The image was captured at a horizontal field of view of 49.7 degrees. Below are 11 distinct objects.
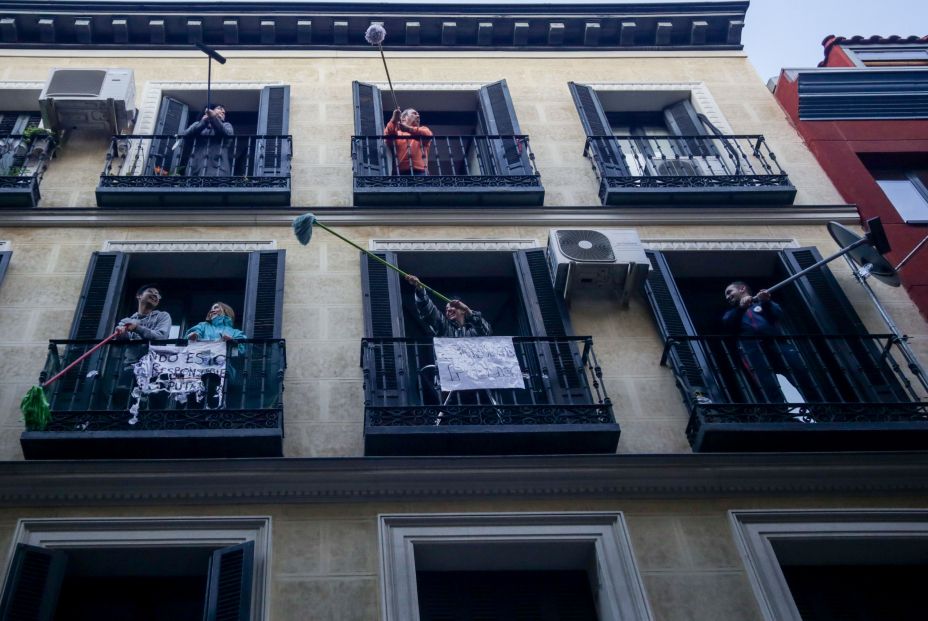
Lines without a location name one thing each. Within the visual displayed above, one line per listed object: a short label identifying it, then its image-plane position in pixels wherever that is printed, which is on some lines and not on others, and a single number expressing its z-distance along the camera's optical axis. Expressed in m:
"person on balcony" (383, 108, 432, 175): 12.83
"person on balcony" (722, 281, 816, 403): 9.90
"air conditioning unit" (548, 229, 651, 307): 10.73
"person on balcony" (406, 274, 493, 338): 10.11
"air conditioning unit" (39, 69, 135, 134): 12.77
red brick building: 12.81
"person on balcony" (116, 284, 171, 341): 9.63
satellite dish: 10.62
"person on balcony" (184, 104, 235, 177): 12.56
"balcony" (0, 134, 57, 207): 11.54
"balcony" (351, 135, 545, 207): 12.05
